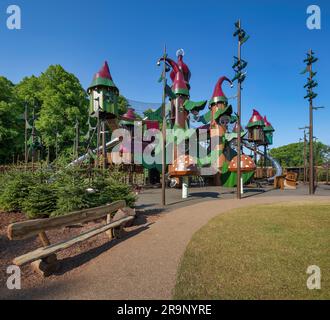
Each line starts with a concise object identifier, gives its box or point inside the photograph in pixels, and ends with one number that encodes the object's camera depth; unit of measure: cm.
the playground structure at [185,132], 2408
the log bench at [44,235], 382
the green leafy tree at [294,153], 7256
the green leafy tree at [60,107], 2720
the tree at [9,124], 2495
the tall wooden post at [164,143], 1226
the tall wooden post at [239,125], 1510
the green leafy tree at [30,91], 2933
